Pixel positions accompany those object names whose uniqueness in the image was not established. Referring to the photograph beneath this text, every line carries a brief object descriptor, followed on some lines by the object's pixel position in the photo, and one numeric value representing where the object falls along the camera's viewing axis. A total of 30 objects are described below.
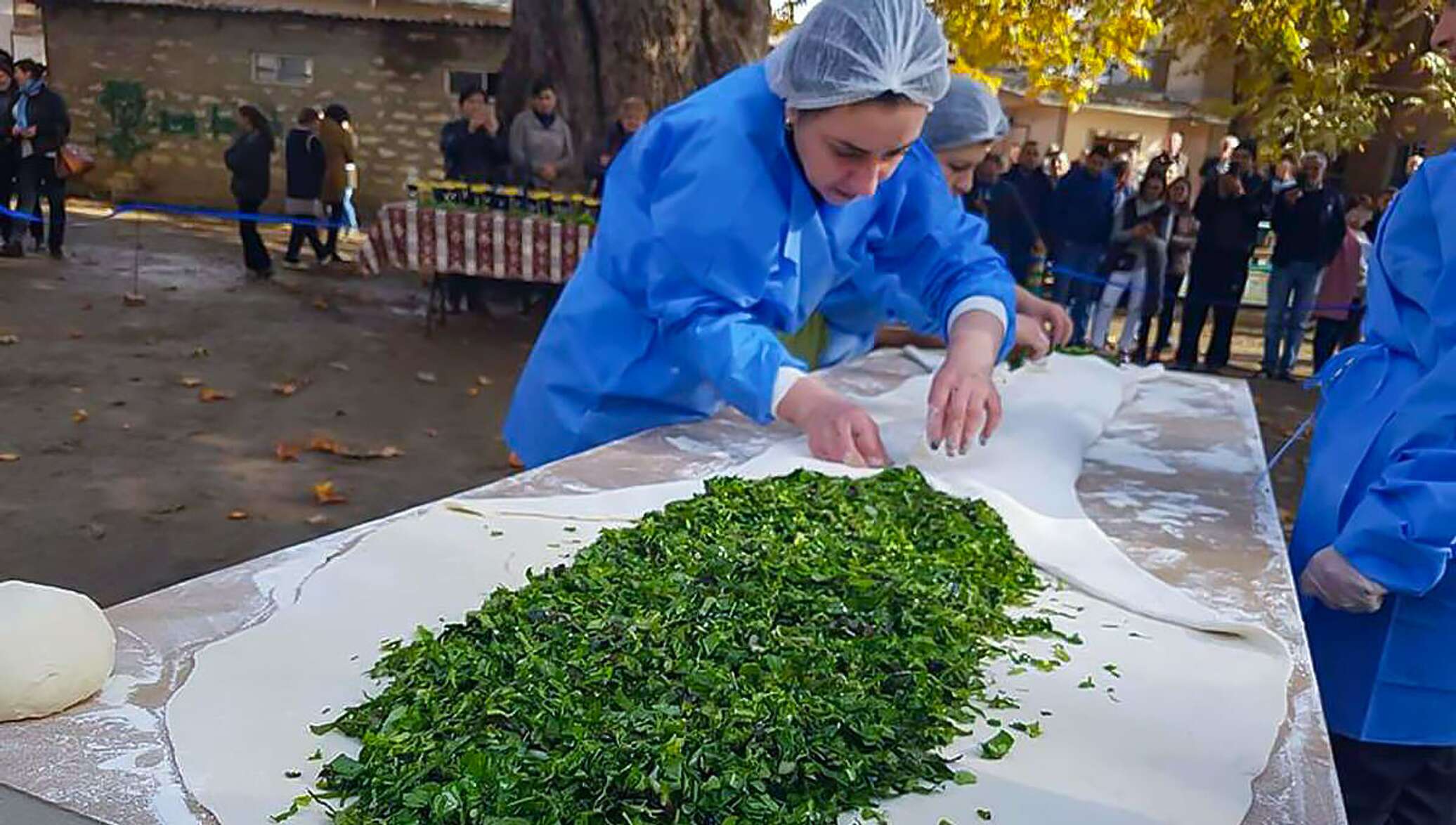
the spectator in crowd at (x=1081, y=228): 8.97
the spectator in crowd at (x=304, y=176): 10.76
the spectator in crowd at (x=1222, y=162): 9.52
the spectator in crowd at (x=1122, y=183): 9.30
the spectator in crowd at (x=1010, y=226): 9.21
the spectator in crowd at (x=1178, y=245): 9.23
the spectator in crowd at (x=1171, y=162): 9.12
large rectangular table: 1.08
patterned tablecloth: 7.90
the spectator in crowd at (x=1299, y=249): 8.59
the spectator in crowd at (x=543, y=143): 8.81
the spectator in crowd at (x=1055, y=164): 10.88
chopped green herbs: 1.06
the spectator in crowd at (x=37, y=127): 9.91
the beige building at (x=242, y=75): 14.43
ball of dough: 1.11
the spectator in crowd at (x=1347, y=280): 8.84
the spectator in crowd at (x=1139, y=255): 8.98
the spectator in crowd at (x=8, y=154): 10.11
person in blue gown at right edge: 1.57
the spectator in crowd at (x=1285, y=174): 9.41
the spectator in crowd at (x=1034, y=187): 9.39
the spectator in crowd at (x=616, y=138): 8.55
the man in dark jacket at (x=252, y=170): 10.48
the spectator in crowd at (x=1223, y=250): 8.78
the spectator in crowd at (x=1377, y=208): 8.86
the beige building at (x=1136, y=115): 21.47
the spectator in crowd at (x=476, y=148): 9.24
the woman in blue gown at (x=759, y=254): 2.00
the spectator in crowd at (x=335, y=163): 11.18
